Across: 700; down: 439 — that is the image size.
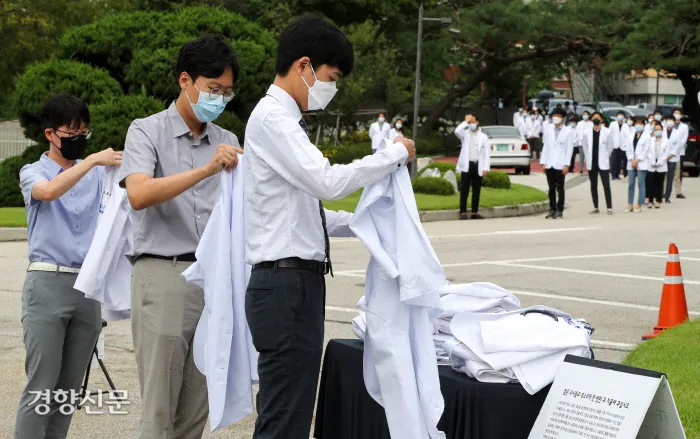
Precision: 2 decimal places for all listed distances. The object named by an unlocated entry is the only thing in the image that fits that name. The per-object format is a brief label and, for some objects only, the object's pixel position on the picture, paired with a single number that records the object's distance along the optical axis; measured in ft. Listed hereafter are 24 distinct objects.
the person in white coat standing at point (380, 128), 117.19
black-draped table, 15.28
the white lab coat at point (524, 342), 15.34
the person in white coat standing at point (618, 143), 99.76
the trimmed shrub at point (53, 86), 73.67
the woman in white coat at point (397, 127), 121.68
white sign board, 14.32
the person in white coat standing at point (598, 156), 75.56
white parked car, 120.06
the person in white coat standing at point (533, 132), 148.15
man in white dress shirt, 13.39
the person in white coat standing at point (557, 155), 71.05
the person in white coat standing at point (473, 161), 69.87
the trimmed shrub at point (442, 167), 84.33
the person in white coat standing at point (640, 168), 78.79
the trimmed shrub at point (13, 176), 73.67
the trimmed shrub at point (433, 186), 80.12
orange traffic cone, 31.94
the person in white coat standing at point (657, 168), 81.30
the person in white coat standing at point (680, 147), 86.63
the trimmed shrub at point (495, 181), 88.17
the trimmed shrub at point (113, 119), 71.97
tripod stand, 22.40
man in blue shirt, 17.63
